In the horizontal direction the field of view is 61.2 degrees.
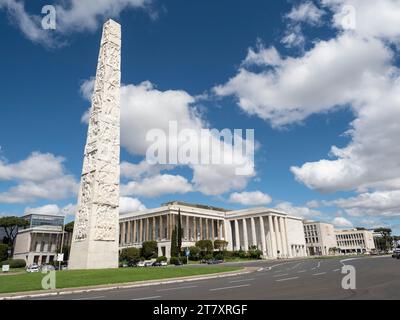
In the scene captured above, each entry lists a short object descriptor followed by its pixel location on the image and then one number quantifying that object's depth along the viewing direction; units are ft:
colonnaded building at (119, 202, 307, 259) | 343.67
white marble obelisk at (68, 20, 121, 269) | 115.75
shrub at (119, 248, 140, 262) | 258.78
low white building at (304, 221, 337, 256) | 483.51
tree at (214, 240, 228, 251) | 318.86
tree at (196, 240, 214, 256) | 292.55
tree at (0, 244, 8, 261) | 313.28
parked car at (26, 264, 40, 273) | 179.01
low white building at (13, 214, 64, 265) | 381.19
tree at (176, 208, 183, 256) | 266.32
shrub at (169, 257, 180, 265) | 223.51
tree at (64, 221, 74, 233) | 371.21
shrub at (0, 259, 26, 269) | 255.09
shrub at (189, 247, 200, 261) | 273.75
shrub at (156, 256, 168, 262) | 232.63
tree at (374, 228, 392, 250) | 479.82
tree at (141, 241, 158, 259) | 285.43
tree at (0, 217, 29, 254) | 383.24
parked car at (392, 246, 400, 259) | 156.97
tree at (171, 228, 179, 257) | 260.62
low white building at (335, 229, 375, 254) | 549.54
